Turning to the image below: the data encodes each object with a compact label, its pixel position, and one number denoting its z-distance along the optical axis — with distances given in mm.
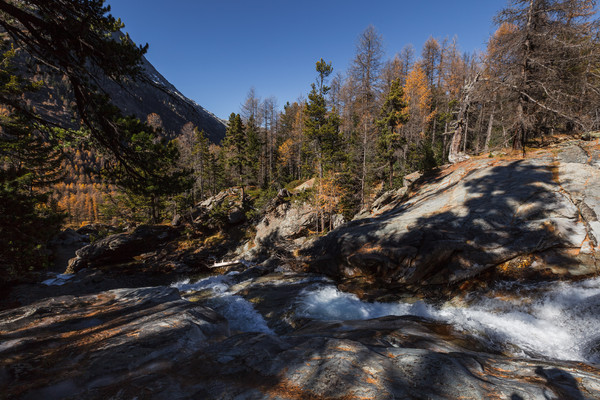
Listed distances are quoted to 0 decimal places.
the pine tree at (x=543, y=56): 10719
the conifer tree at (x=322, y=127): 21781
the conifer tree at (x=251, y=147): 31895
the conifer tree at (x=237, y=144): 30828
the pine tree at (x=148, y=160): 6318
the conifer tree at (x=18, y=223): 8805
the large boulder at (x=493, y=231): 7176
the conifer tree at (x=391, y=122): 22469
